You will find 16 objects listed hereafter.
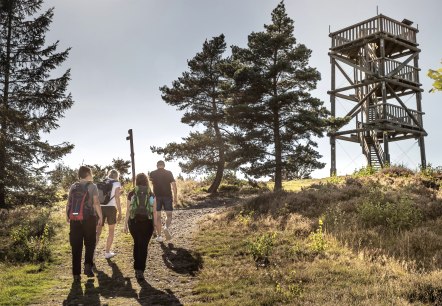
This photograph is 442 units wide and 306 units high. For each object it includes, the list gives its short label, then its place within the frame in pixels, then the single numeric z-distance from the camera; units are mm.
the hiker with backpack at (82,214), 8172
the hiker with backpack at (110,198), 9875
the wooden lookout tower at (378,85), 23844
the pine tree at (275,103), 21250
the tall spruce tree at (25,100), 19156
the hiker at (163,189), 11820
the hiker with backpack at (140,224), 8289
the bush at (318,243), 9531
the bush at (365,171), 20591
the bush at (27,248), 10406
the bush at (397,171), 18362
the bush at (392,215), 10742
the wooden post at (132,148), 25062
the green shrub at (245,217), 13538
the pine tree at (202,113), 26438
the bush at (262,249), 9227
